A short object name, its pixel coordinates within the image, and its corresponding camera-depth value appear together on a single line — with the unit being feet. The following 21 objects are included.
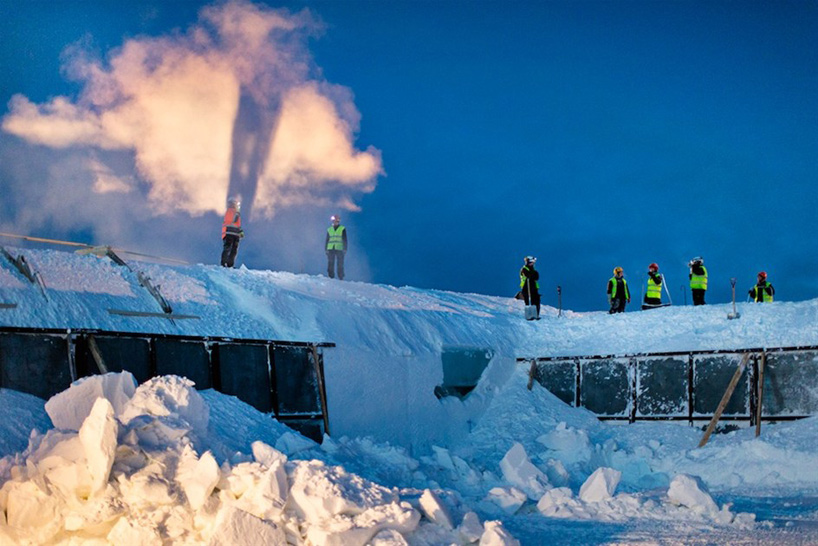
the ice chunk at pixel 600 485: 31.63
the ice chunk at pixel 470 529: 22.72
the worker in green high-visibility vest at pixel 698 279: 64.44
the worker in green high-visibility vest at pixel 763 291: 66.39
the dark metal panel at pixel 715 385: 47.98
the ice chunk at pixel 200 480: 22.04
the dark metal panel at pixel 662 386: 49.88
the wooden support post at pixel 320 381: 42.32
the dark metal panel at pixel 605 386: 51.67
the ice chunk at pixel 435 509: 23.17
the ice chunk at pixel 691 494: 29.19
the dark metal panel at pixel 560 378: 53.57
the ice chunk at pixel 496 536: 21.63
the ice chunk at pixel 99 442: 21.97
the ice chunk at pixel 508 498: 31.60
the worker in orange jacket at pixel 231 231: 57.82
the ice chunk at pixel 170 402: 25.91
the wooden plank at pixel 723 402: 46.39
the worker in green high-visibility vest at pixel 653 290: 66.13
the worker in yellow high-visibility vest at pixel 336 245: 65.36
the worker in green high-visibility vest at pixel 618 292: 67.72
